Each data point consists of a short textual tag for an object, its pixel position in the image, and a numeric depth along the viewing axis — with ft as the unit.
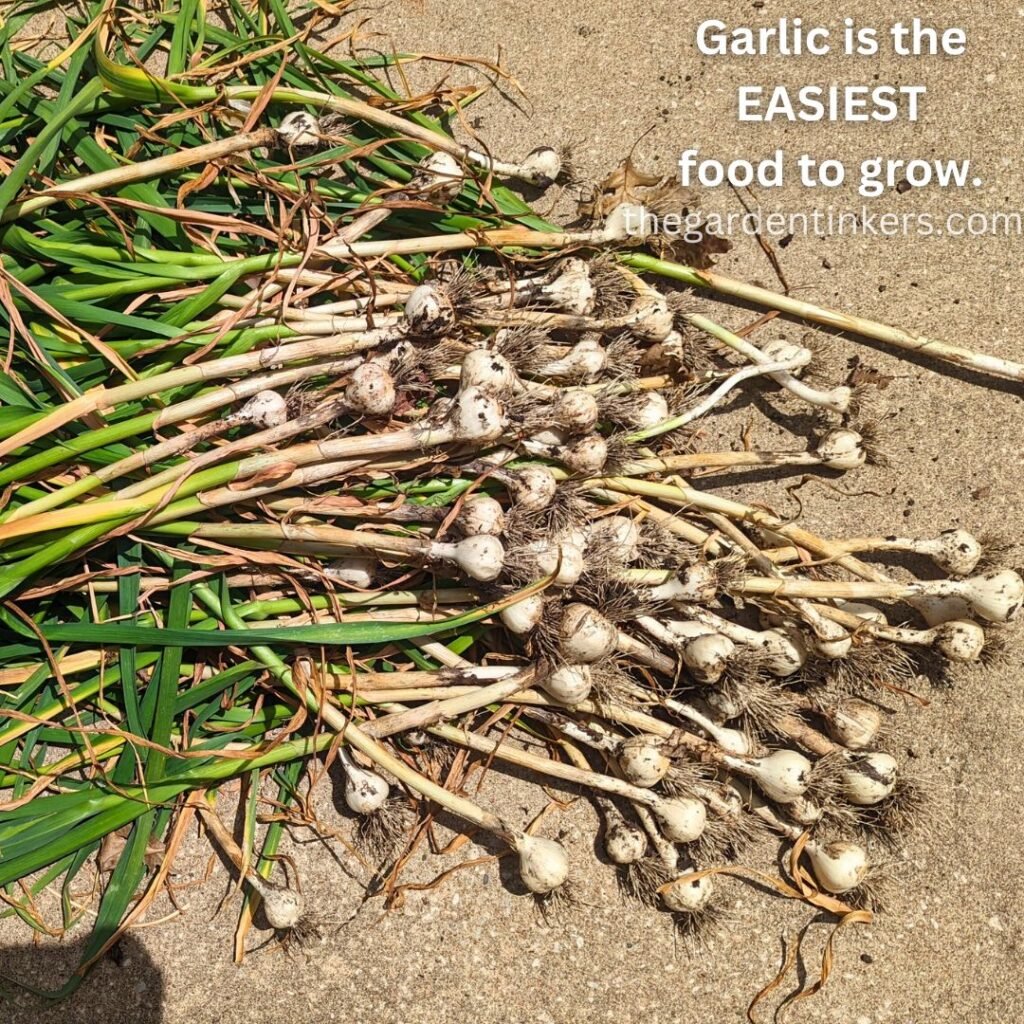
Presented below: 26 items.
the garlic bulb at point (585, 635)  4.24
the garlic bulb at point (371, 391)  4.13
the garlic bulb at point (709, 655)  4.44
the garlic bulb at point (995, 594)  4.64
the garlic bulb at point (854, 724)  4.69
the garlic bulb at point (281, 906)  4.50
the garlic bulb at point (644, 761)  4.46
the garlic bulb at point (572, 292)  4.65
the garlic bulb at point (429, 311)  4.25
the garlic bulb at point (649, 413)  4.68
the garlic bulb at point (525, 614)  4.26
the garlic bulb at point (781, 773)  4.58
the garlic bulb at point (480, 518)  4.16
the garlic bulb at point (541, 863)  4.54
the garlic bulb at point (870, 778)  4.63
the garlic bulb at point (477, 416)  4.15
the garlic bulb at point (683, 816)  4.53
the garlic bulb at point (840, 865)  4.62
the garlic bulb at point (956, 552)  4.76
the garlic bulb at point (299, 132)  4.58
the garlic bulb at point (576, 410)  4.38
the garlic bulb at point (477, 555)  4.08
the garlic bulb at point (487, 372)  4.21
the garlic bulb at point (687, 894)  4.66
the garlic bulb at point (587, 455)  4.42
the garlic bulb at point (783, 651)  4.66
